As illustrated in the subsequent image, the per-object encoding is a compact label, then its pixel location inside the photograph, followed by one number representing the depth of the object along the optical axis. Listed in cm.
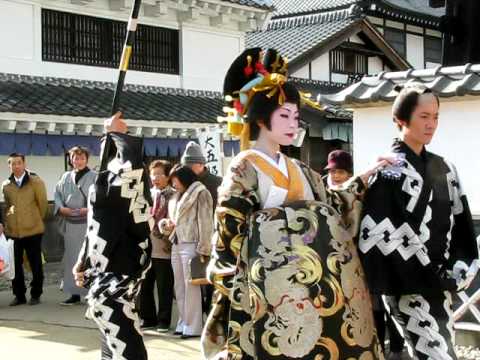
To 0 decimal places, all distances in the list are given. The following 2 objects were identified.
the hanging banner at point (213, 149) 940
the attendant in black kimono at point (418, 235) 390
